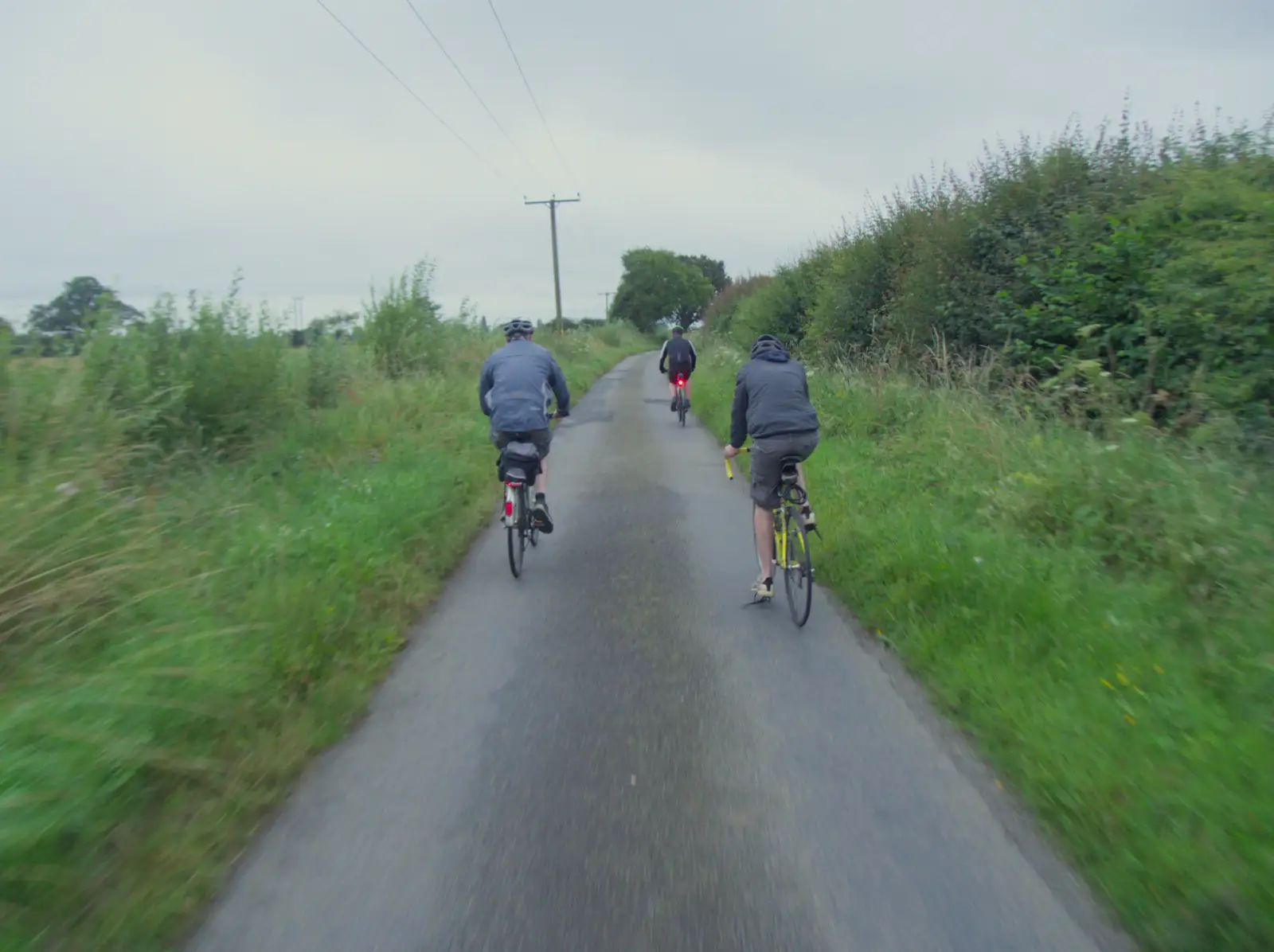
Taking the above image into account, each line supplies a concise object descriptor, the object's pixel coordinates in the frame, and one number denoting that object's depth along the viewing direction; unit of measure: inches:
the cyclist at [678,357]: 679.1
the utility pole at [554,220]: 1542.8
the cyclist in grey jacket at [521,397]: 299.0
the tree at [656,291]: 3678.6
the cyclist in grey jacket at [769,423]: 240.7
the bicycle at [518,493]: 280.5
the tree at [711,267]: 4466.0
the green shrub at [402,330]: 697.6
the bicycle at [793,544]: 233.8
